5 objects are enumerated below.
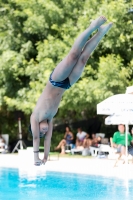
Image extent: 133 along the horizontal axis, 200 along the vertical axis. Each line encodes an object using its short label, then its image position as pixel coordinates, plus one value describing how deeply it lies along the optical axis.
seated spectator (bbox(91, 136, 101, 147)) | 20.62
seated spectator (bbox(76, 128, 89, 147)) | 21.36
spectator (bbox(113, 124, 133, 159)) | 16.28
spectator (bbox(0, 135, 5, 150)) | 22.50
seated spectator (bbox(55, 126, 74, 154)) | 21.31
